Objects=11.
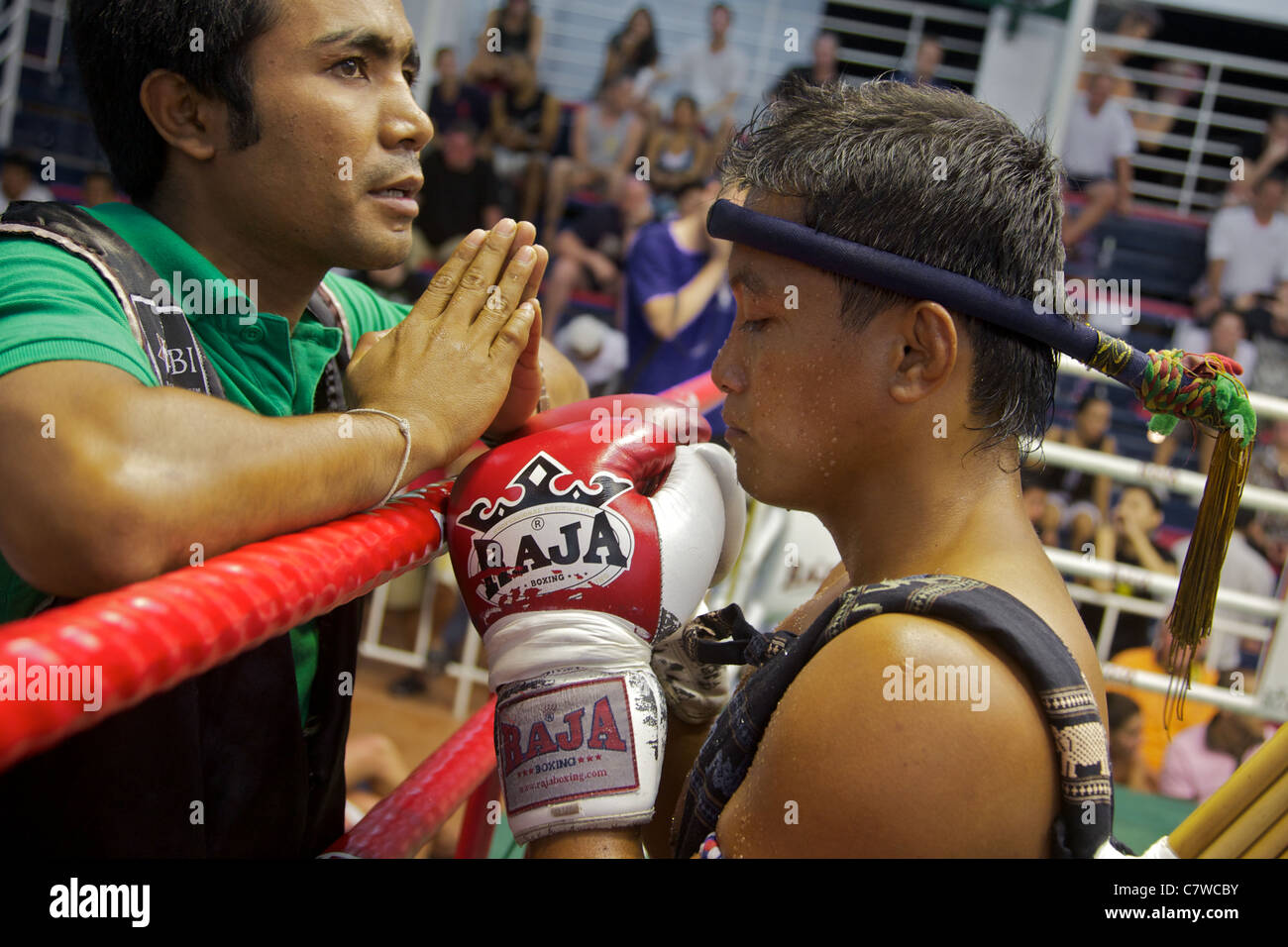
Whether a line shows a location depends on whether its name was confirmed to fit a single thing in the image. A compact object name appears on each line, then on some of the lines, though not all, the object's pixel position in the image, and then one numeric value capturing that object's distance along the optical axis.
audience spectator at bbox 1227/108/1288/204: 7.49
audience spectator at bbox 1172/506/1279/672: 5.05
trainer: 0.97
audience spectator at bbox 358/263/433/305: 6.43
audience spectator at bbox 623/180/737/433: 4.40
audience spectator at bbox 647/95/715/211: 7.12
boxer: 0.97
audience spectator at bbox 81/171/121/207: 6.46
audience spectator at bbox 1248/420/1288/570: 5.15
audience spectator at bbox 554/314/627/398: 6.24
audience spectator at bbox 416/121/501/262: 7.04
